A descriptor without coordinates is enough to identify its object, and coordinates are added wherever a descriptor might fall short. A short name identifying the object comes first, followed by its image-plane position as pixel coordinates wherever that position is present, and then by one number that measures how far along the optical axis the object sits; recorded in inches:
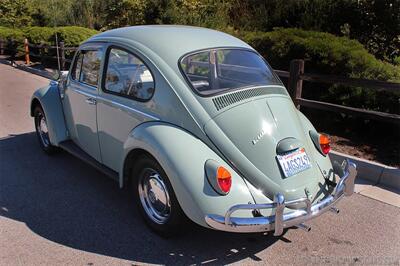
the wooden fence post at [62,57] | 495.1
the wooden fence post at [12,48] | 732.7
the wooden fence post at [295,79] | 252.8
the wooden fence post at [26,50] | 646.3
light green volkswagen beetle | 125.6
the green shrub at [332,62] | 252.7
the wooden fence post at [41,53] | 589.0
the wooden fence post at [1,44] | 796.7
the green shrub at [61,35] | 601.6
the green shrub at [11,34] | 751.4
